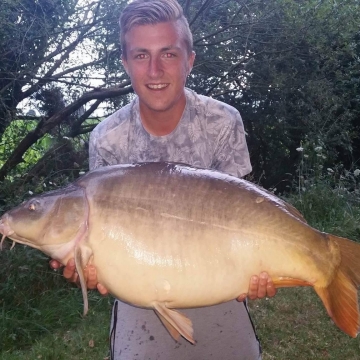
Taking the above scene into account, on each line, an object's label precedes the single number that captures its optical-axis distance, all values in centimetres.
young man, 192
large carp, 152
